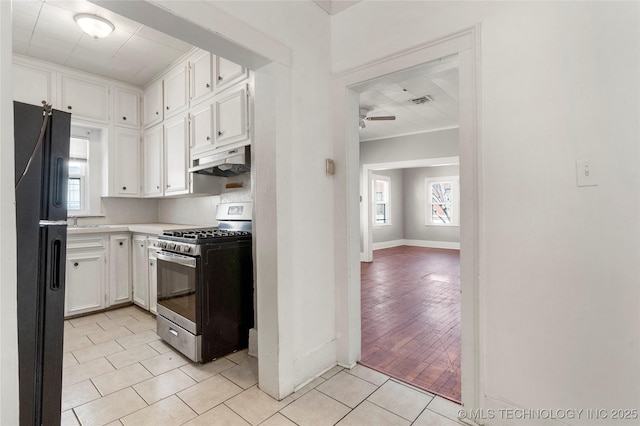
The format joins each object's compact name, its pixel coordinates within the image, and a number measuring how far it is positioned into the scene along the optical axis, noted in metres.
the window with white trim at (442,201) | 8.62
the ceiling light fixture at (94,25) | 2.46
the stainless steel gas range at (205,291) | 2.25
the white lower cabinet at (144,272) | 3.15
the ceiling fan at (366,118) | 4.44
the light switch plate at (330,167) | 2.20
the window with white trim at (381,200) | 8.50
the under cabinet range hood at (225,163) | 2.60
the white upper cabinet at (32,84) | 3.10
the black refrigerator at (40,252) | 1.06
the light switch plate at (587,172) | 1.35
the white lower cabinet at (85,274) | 3.18
